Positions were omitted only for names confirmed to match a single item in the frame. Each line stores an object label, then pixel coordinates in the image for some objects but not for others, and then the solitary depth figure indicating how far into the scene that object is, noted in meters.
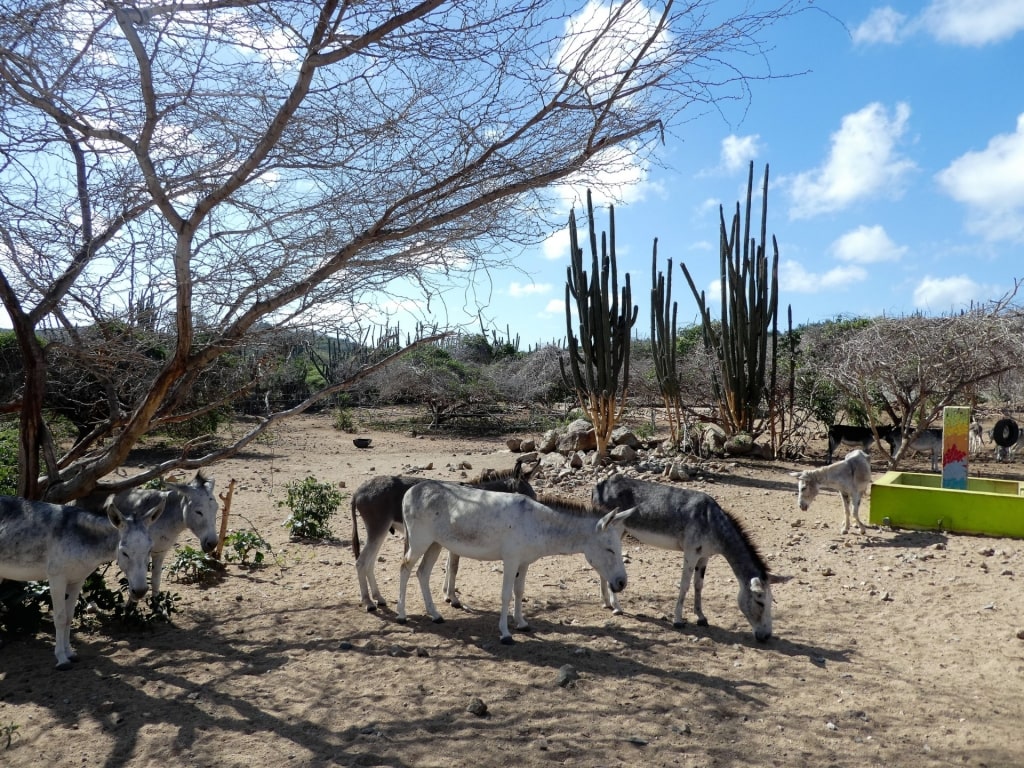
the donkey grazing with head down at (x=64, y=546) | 5.16
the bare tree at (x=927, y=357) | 13.34
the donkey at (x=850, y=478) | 10.02
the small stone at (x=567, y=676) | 5.28
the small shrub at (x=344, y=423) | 25.11
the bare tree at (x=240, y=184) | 4.48
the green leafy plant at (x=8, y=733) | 4.28
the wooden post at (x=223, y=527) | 7.96
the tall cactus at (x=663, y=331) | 18.33
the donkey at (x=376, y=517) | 6.89
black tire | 16.41
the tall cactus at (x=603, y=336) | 16.38
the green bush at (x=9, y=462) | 7.01
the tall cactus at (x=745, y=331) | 17.55
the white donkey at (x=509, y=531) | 6.19
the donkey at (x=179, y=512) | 6.47
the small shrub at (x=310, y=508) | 9.92
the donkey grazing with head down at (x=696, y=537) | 6.19
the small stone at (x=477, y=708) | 4.81
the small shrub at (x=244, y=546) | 8.31
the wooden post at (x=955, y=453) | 10.72
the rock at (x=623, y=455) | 16.09
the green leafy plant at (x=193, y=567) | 7.61
